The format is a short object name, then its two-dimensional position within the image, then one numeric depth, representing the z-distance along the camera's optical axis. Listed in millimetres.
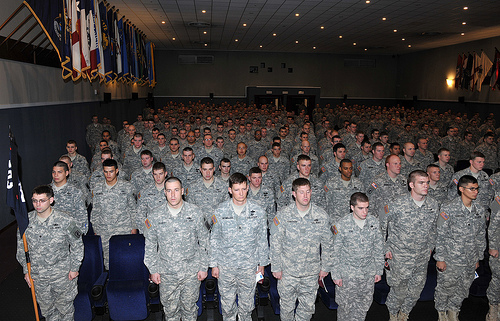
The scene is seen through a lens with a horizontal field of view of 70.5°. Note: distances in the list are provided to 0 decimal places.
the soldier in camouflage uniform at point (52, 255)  3658
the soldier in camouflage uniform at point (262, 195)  5203
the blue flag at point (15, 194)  3553
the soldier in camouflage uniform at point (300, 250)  3713
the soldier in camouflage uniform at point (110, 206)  4969
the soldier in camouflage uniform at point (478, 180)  5641
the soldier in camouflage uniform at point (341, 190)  5527
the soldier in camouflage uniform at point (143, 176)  6113
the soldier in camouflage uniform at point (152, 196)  5125
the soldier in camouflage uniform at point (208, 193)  5277
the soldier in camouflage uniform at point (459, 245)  4125
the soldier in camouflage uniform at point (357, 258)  3746
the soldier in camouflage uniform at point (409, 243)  4090
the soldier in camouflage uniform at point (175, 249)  3668
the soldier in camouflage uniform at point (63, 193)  4781
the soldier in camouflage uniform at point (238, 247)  3725
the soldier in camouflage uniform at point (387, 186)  5395
